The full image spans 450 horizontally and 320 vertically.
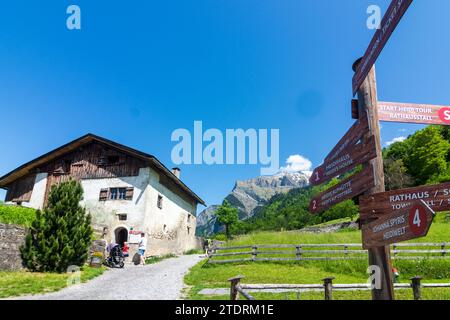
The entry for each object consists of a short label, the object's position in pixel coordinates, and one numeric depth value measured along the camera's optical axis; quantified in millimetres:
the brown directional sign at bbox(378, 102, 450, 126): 3719
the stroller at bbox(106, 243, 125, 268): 16859
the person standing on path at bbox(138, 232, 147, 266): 18931
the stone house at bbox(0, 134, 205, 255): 21969
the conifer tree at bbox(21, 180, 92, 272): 13492
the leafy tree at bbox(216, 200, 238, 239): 49906
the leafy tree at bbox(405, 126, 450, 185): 45969
